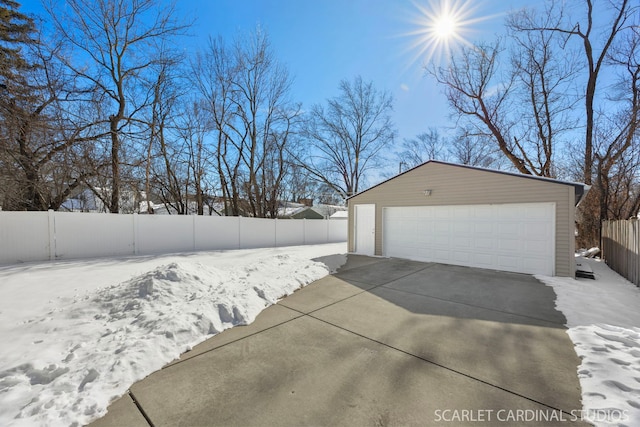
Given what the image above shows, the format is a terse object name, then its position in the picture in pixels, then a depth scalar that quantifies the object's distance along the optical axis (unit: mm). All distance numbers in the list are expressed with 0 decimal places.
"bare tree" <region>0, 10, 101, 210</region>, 5805
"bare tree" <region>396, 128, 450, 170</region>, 23531
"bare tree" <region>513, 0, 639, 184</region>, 12211
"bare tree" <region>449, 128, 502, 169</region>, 15875
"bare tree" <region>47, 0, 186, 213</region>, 9781
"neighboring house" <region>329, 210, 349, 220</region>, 21239
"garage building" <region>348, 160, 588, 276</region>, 6574
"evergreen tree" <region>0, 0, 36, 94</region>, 5707
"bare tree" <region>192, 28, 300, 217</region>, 14502
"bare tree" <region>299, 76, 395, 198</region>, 20984
